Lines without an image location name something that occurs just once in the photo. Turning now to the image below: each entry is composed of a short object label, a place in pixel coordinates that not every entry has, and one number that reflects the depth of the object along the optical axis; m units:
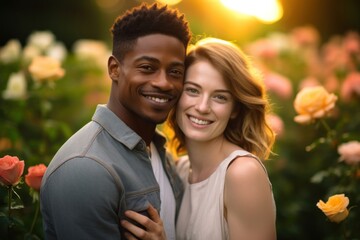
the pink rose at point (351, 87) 5.05
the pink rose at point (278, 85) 5.80
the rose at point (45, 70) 4.23
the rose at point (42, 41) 6.48
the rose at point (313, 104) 3.79
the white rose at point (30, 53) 6.03
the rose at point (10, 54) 6.05
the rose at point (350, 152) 3.56
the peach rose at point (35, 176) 2.97
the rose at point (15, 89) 4.48
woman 3.12
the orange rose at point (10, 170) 2.74
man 2.48
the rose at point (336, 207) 3.03
